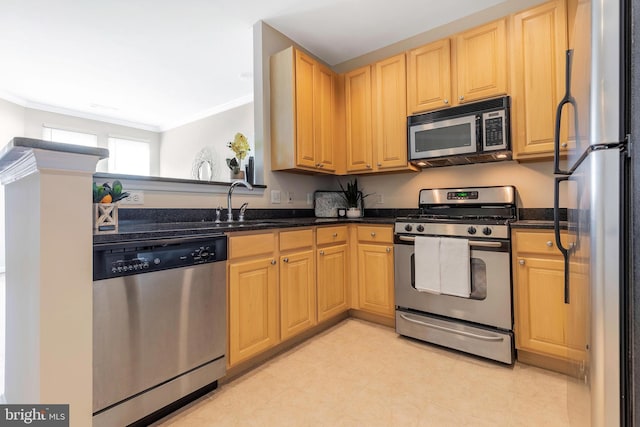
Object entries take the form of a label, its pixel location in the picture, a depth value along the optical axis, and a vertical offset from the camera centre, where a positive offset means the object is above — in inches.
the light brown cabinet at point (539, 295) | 71.7 -21.1
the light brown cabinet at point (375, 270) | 100.6 -20.0
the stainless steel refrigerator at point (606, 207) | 26.0 +0.3
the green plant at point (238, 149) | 113.0 +25.0
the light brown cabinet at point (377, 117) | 109.0 +37.3
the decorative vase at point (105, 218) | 52.8 -0.4
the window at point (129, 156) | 233.1 +48.2
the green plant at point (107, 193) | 55.4 +4.3
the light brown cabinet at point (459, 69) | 89.7 +46.6
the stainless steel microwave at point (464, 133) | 88.1 +25.3
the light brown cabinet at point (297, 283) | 82.4 -20.4
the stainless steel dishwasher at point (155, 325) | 47.9 -20.4
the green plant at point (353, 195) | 125.0 +7.5
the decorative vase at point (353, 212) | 123.0 +0.1
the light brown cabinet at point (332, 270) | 95.8 -19.7
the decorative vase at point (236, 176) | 113.3 +14.7
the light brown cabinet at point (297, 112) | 103.2 +36.7
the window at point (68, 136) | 199.2 +56.8
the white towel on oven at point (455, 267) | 81.6 -15.7
